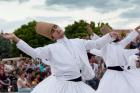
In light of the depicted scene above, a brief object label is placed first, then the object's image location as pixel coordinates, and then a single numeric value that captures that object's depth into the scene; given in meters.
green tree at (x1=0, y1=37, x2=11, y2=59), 67.81
